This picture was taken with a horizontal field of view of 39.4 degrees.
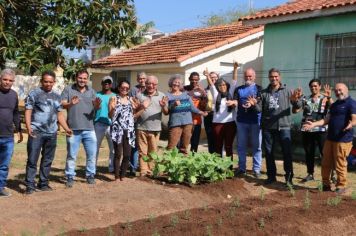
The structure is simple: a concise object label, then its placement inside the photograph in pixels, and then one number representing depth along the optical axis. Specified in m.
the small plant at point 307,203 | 6.34
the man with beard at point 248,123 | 8.19
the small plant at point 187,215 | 6.06
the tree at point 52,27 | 13.11
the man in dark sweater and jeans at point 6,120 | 6.68
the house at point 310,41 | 11.27
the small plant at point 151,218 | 5.96
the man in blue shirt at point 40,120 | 6.95
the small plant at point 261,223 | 5.52
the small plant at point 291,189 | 7.27
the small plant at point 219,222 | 5.57
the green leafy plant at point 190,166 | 7.59
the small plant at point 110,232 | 5.30
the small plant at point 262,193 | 7.09
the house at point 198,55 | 15.44
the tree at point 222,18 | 45.78
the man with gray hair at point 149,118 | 8.04
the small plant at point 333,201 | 6.59
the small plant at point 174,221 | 5.71
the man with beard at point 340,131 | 7.16
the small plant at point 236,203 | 6.62
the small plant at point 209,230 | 5.20
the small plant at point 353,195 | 6.99
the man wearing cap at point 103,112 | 8.00
